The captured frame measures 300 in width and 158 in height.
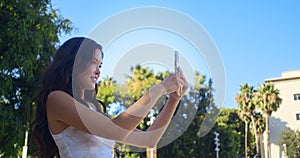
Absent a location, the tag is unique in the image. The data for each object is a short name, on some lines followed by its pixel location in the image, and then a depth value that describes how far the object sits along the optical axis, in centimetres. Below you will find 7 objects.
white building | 4822
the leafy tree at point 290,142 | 4409
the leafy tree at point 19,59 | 865
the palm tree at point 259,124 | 3928
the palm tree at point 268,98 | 3497
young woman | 115
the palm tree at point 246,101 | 3706
